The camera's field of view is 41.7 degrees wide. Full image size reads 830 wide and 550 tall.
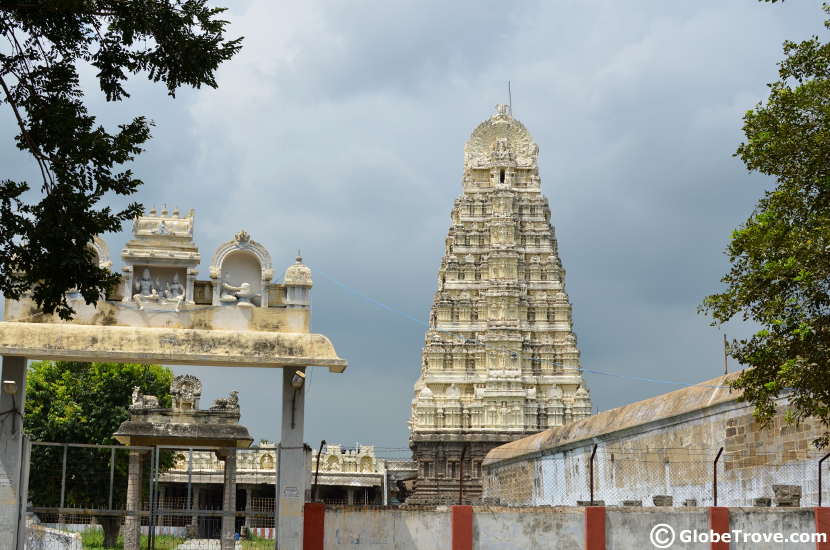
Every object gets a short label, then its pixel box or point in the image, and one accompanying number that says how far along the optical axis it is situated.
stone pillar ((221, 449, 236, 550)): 25.55
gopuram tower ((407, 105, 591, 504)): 66.75
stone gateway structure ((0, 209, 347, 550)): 14.75
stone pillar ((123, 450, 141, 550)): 23.29
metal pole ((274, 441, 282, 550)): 14.90
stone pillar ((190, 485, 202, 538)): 20.75
